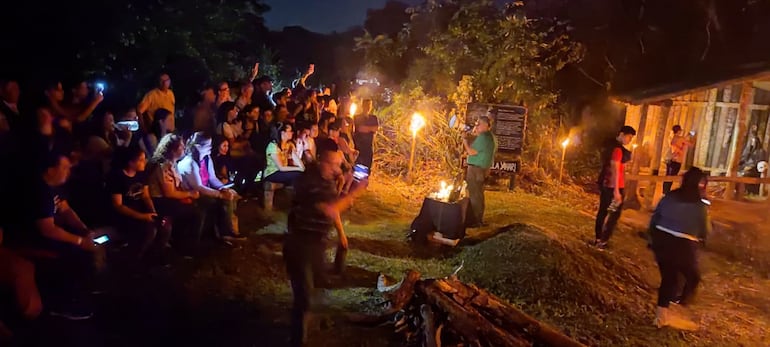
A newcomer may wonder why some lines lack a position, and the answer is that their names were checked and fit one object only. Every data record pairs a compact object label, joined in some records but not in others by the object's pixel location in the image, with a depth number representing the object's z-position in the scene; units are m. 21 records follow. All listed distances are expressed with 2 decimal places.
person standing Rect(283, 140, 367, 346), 5.17
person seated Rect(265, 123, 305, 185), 9.58
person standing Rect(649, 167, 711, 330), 6.62
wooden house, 12.84
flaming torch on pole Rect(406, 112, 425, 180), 13.75
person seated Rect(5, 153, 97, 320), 5.15
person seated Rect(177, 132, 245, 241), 7.51
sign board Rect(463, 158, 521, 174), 14.23
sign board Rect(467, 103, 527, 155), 14.08
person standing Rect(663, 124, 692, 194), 13.48
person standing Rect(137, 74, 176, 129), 9.02
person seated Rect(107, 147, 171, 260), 6.54
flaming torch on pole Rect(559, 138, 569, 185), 14.47
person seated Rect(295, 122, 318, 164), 10.18
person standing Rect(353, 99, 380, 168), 12.46
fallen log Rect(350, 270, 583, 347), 5.55
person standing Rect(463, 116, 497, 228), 10.21
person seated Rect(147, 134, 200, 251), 7.07
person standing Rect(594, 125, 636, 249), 9.09
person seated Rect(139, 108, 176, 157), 8.10
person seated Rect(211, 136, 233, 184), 8.14
